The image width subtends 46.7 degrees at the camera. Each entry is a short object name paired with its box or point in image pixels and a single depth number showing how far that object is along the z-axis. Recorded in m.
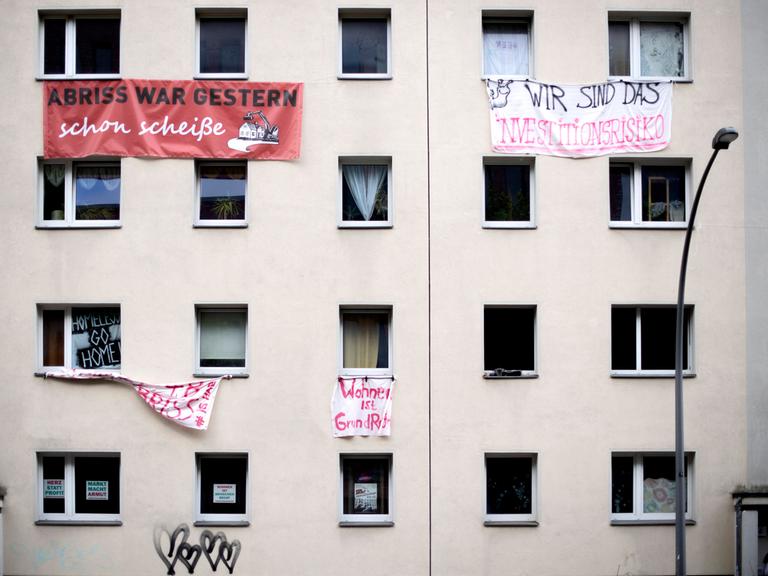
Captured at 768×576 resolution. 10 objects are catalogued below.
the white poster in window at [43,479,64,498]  16.34
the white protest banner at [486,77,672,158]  16.44
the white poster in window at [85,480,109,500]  16.31
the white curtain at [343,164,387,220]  16.61
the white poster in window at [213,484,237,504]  16.25
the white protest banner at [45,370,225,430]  15.86
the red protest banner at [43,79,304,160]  16.36
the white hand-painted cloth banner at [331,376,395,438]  16.02
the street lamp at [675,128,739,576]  13.49
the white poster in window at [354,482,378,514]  16.23
